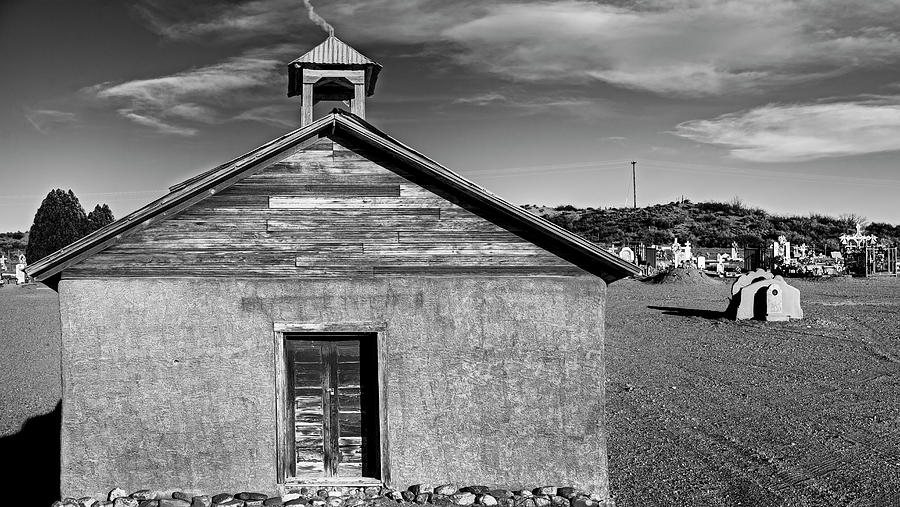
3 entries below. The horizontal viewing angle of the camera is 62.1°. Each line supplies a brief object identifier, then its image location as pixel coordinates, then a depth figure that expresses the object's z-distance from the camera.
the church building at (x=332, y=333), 8.83
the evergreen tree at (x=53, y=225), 47.19
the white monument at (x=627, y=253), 46.16
